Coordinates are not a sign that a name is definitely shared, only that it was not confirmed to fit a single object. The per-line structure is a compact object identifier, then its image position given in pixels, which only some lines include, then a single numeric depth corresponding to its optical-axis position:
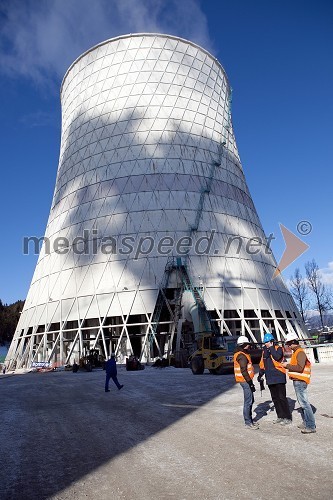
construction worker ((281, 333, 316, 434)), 6.03
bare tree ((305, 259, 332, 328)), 47.06
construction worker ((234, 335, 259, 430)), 6.64
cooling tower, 25.78
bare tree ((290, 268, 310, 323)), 49.47
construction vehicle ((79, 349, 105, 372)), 23.33
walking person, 13.03
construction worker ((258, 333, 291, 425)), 6.78
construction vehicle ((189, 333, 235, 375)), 16.27
